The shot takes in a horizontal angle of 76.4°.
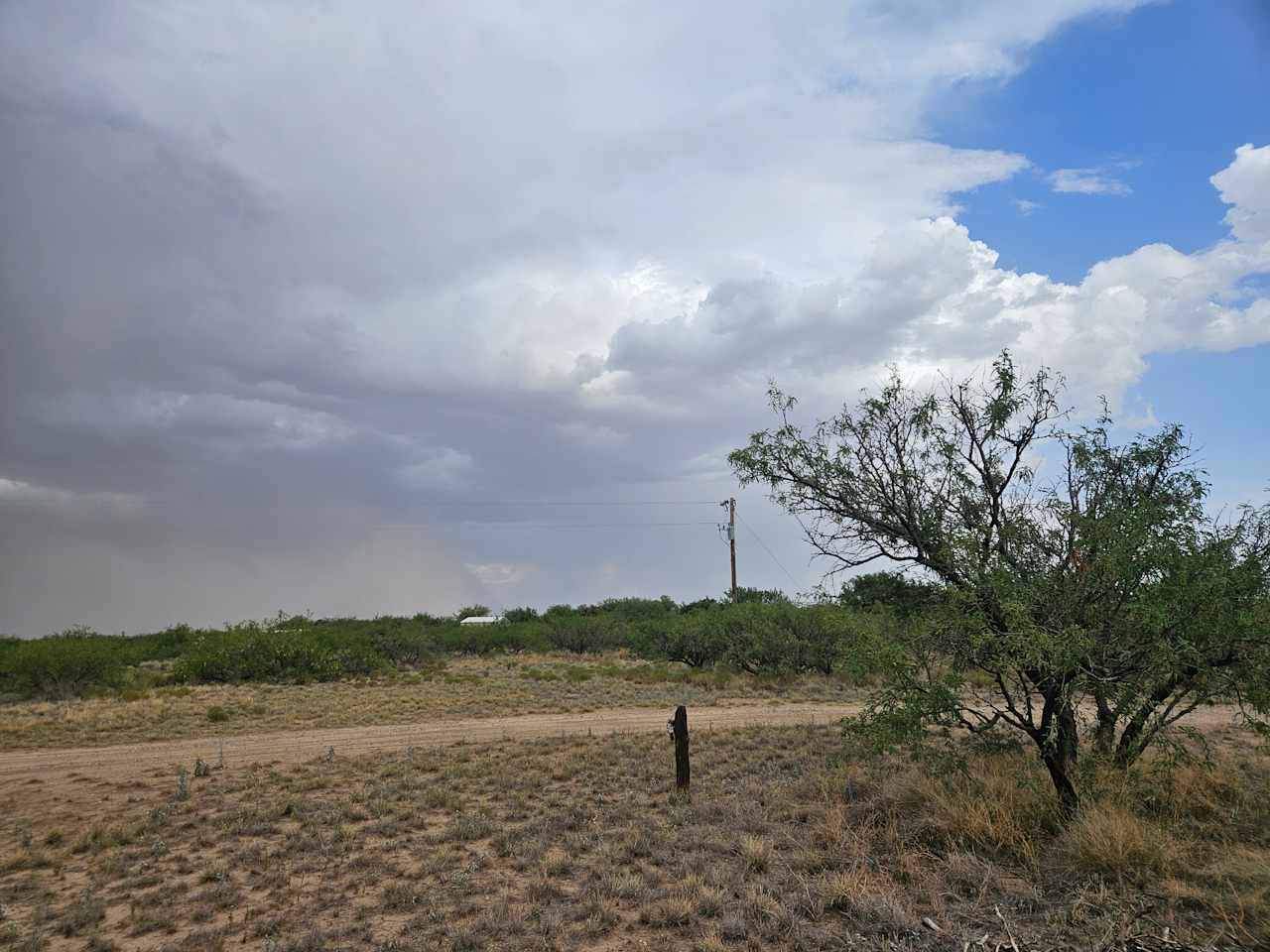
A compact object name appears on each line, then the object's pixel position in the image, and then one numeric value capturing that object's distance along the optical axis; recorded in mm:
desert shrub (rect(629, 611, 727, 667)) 32231
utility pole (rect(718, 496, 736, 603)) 45250
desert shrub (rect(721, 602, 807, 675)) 28281
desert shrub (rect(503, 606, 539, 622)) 59656
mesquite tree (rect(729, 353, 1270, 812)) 8422
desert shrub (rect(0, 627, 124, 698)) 27203
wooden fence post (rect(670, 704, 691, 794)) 11312
